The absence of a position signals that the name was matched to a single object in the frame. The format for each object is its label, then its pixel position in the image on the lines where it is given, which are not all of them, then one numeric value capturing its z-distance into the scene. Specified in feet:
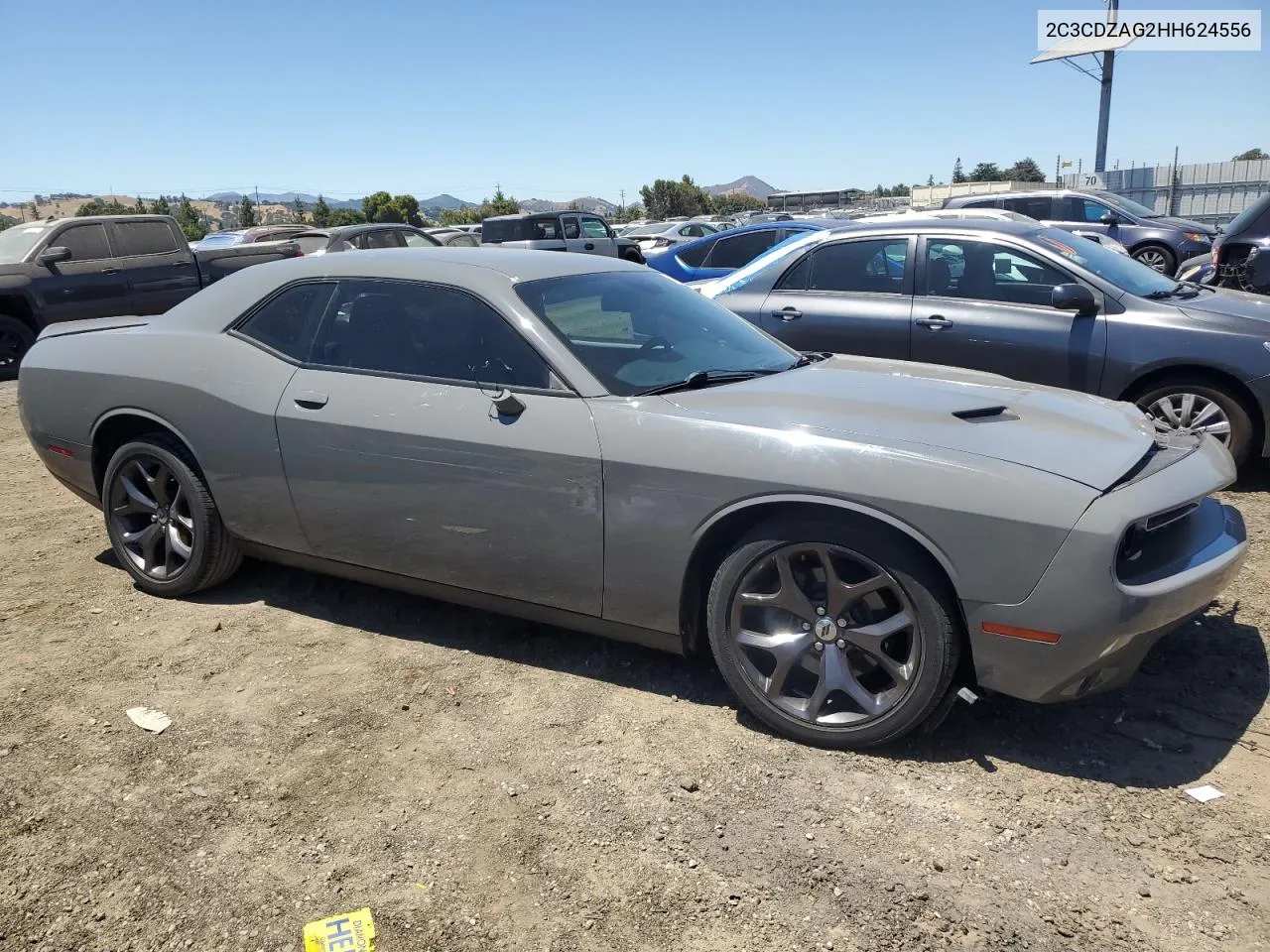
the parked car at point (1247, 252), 25.64
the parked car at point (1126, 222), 54.19
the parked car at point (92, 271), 36.27
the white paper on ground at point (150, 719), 10.84
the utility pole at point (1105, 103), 124.67
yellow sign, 7.50
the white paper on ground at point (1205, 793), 9.02
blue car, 34.63
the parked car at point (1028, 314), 17.70
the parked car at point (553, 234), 69.62
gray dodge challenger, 9.07
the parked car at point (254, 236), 62.65
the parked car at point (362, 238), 54.85
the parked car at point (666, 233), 88.85
